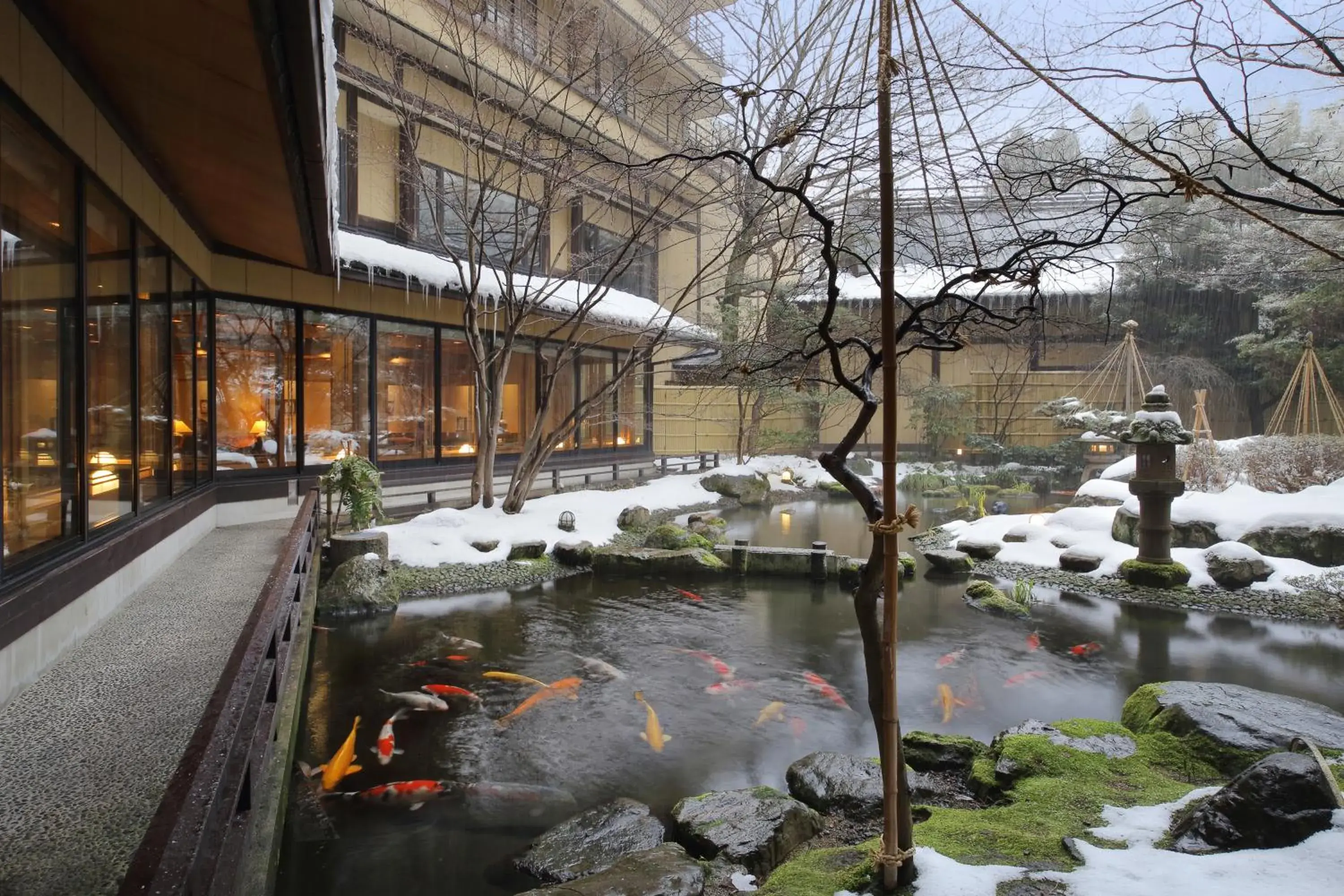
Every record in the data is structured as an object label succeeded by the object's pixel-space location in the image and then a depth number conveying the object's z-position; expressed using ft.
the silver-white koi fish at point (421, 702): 19.12
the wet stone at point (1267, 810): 8.39
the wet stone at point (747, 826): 12.66
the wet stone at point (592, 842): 12.59
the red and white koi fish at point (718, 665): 22.43
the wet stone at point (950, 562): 35.70
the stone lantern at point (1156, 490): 32.07
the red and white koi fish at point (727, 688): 20.98
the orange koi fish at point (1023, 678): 22.06
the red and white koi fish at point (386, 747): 16.51
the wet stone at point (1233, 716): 13.89
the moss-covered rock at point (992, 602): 29.27
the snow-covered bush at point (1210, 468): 43.45
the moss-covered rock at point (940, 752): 16.19
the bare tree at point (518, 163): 34.12
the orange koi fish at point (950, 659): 23.52
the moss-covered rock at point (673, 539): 38.19
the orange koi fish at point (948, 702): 19.81
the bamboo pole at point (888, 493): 7.62
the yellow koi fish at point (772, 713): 19.27
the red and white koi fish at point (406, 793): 14.79
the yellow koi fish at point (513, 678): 21.17
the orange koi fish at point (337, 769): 15.48
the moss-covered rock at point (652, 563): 34.88
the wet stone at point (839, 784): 14.52
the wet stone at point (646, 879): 10.79
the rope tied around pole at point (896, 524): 7.77
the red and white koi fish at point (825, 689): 20.65
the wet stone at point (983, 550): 37.81
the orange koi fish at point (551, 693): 19.06
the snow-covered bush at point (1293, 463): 39.63
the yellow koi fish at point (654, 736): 17.83
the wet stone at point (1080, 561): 34.65
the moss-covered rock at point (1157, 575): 31.94
